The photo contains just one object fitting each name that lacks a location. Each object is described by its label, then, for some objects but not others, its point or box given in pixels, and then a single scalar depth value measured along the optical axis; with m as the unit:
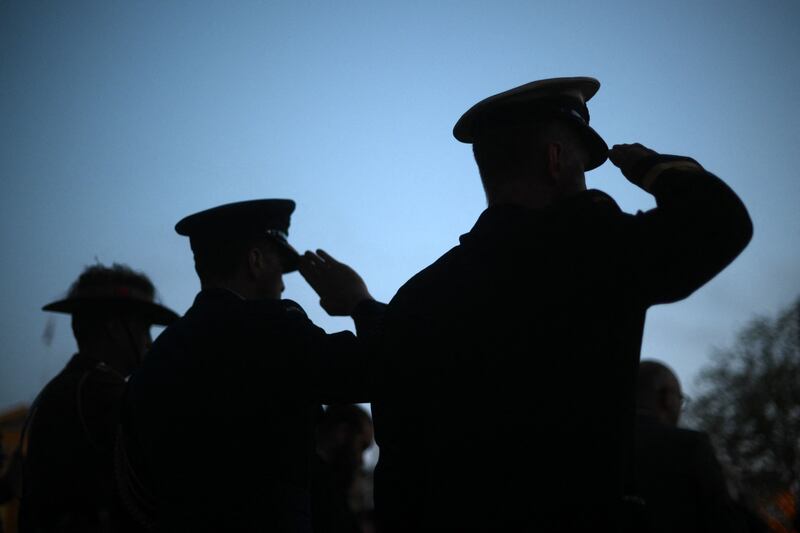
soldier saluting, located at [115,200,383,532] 2.82
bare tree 35.62
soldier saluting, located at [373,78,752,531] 1.84
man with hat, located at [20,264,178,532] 3.80
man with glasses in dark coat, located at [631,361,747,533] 4.24
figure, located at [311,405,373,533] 6.13
